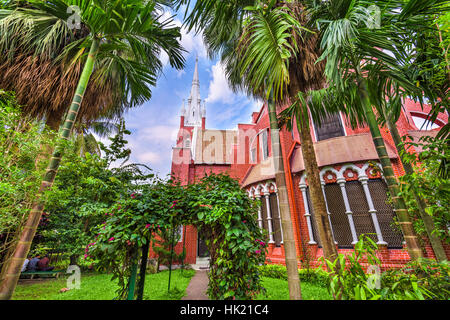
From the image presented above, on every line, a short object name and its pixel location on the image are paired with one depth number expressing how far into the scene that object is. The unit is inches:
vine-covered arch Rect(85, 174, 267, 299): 97.7
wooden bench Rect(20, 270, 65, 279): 294.6
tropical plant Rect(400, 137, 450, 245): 85.2
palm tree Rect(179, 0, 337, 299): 100.7
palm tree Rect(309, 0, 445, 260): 91.2
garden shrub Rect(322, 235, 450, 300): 58.2
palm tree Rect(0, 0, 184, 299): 97.6
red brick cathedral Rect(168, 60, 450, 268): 246.9
